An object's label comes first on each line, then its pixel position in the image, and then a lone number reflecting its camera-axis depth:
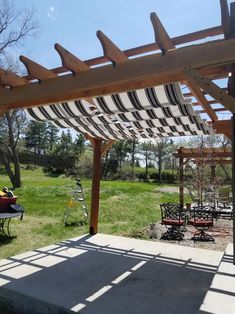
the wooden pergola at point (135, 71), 2.29
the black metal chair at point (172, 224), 5.93
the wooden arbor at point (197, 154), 9.64
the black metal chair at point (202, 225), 5.91
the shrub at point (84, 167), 27.21
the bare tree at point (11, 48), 12.40
